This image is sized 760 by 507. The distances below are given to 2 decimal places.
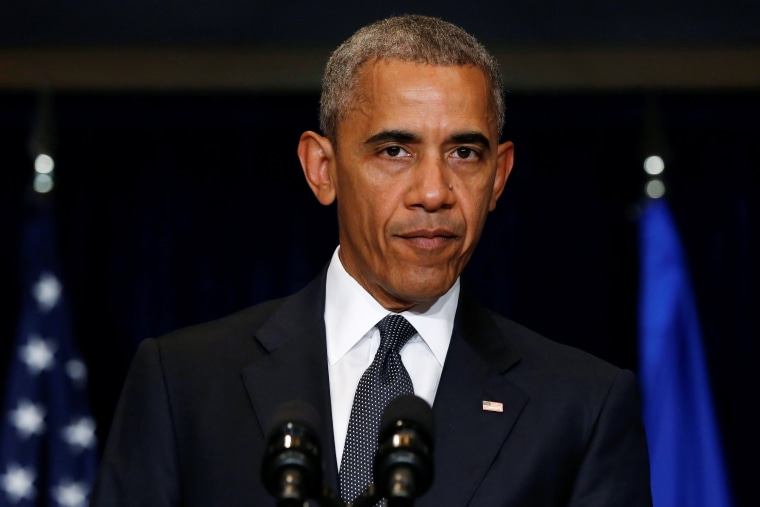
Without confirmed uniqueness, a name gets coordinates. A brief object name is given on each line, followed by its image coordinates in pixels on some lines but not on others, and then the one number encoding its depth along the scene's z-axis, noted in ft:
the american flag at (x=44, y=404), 28.73
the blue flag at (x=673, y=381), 28.12
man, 11.68
